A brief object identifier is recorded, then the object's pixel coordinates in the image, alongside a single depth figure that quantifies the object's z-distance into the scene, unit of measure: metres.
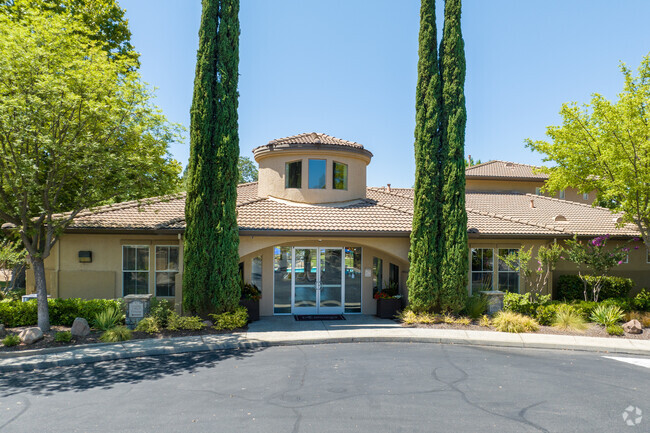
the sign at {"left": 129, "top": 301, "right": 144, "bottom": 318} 11.25
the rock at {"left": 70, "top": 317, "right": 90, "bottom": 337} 10.27
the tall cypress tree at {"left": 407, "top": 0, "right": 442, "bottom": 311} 12.95
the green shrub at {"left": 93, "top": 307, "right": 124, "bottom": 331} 11.02
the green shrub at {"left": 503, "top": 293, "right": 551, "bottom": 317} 12.76
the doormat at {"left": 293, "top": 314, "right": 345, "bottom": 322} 13.24
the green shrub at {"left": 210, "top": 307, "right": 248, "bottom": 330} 11.30
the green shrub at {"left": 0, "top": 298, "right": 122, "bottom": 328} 11.19
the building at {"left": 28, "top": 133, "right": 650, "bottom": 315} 12.89
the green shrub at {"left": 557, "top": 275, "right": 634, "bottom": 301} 15.27
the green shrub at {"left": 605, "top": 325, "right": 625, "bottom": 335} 11.42
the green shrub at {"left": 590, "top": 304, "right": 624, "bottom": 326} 11.98
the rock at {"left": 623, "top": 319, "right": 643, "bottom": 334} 11.59
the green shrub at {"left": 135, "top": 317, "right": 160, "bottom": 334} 10.75
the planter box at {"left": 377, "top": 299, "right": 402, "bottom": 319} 13.36
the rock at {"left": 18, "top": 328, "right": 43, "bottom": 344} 9.58
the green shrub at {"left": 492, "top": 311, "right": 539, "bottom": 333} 11.64
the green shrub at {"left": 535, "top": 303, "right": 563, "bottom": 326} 12.35
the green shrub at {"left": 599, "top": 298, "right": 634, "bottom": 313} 13.12
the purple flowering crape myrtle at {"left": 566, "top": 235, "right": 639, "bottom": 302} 13.30
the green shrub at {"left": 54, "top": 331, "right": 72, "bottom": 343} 9.80
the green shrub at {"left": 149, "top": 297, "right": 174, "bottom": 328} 11.18
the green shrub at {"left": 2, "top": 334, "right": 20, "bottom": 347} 9.38
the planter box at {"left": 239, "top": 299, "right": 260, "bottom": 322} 12.66
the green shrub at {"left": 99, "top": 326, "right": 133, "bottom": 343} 10.03
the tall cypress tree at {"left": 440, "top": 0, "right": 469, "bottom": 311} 12.91
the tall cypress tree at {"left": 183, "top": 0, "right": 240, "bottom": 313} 11.72
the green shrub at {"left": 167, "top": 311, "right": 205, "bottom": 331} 11.00
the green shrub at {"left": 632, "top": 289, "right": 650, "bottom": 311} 13.77
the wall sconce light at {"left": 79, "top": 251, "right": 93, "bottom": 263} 12.81
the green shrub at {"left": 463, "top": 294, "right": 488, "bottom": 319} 13.01
